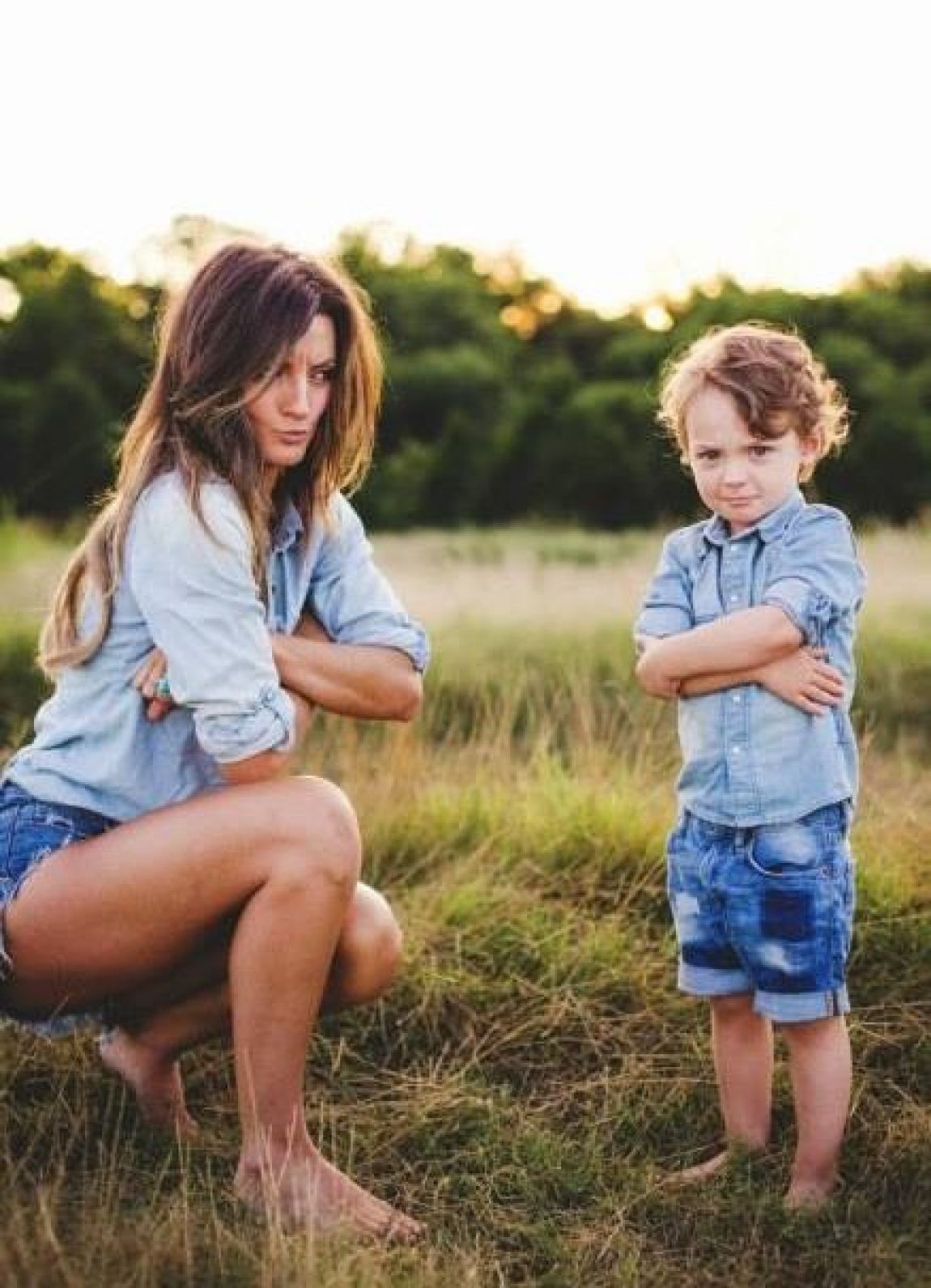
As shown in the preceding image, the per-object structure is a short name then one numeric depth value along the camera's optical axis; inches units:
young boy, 100.3
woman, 94.7
